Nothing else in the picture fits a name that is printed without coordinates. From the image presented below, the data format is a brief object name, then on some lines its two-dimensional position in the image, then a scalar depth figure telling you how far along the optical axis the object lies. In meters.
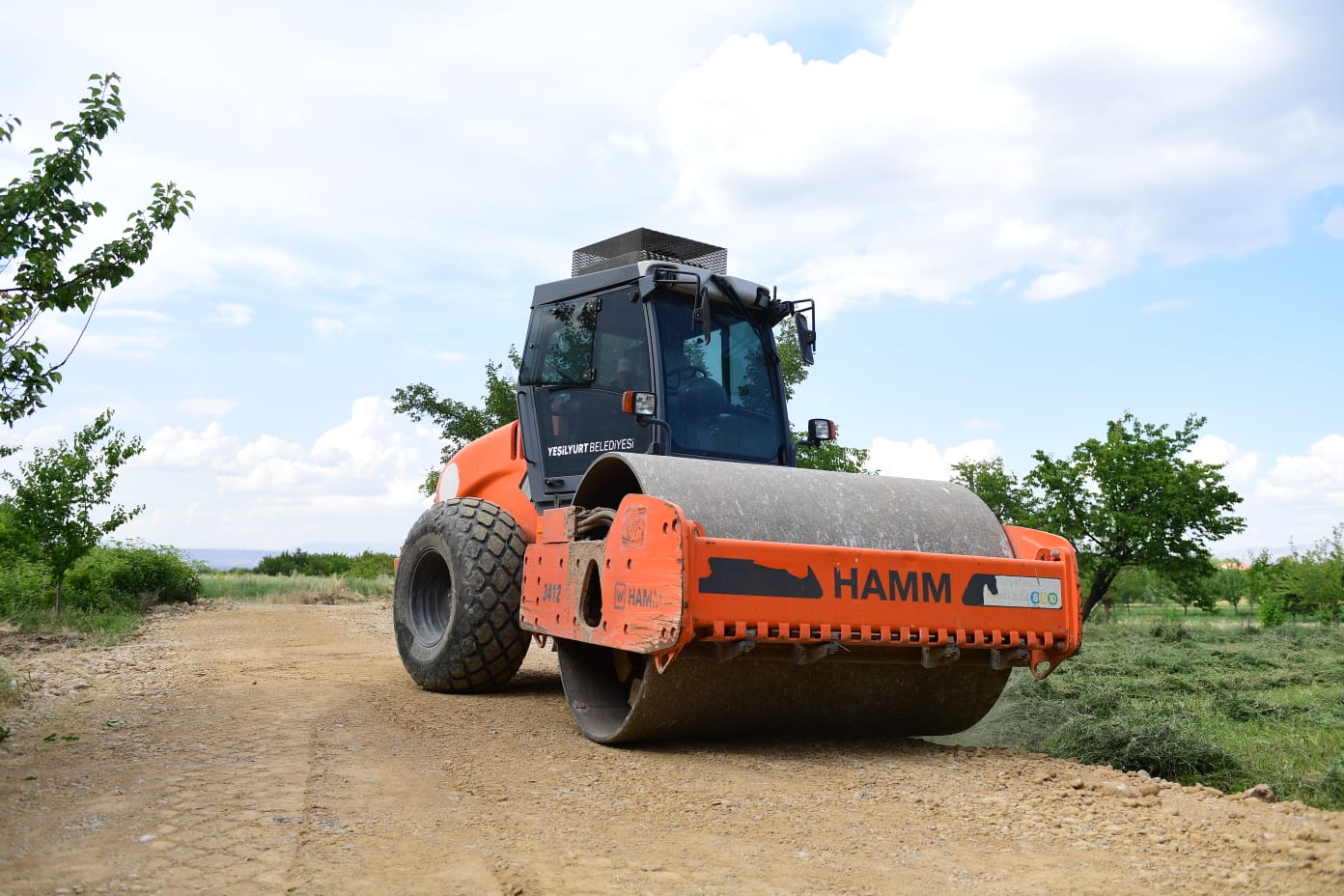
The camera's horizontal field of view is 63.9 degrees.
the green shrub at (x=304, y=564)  44.59
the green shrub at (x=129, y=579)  18.58
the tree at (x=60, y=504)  16.31
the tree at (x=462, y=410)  25.08
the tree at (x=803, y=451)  18.83
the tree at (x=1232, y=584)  52.31
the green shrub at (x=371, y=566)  36.75
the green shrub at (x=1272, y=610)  31.99
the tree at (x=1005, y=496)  29.66
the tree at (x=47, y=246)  6.72
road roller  4.95
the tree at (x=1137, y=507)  26.16
